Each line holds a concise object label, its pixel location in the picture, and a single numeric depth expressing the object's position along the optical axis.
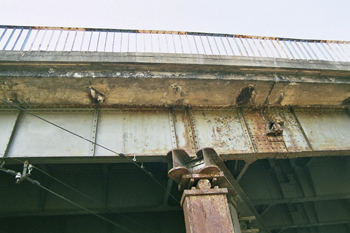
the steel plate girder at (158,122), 5.17
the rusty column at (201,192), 4.25
